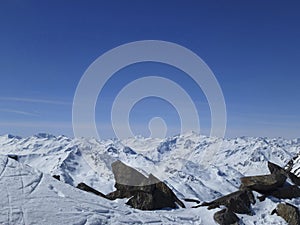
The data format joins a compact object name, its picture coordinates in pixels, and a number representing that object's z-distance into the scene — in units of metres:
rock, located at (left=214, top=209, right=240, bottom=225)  25.92
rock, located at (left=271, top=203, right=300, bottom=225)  26.21
